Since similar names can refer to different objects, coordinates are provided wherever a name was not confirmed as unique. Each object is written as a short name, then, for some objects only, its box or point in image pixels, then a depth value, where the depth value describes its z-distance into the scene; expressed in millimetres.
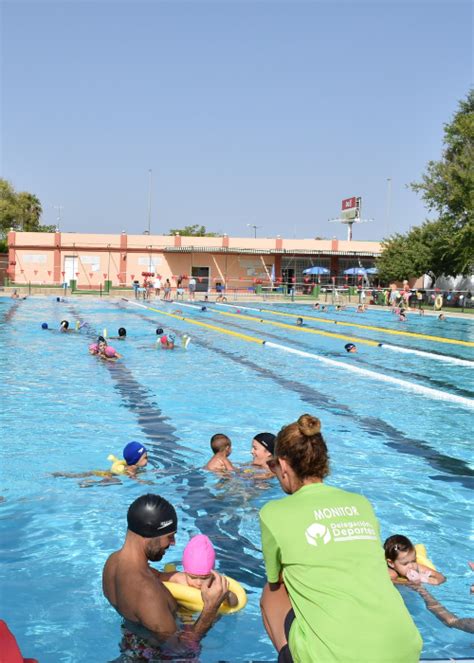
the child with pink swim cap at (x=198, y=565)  3631
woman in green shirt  2223
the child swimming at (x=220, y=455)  6621
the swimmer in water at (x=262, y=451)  6211
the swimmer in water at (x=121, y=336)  17386
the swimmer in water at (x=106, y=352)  13922
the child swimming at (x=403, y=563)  4395
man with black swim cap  3217
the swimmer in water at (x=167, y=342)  16109
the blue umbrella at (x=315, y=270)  46875
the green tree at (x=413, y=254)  42219
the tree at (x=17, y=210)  62875
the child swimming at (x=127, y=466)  6470
